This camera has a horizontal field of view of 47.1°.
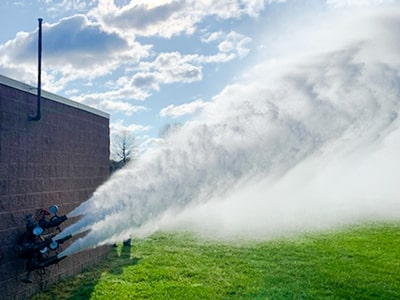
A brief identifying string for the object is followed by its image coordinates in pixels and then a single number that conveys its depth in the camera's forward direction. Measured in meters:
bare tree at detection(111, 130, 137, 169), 39.78
